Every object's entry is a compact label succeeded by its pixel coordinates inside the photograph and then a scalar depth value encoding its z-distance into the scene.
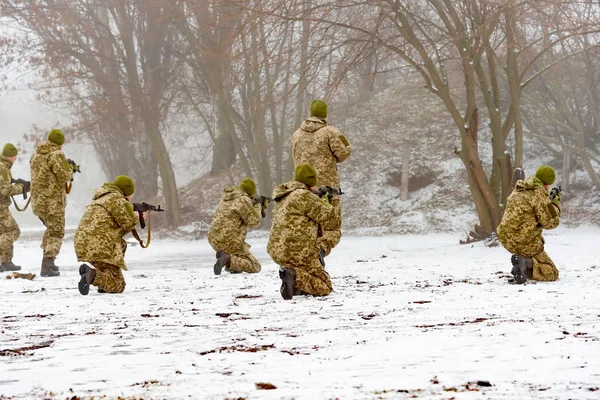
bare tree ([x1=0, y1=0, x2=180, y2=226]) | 41.31
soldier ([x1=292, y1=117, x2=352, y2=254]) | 19.14
